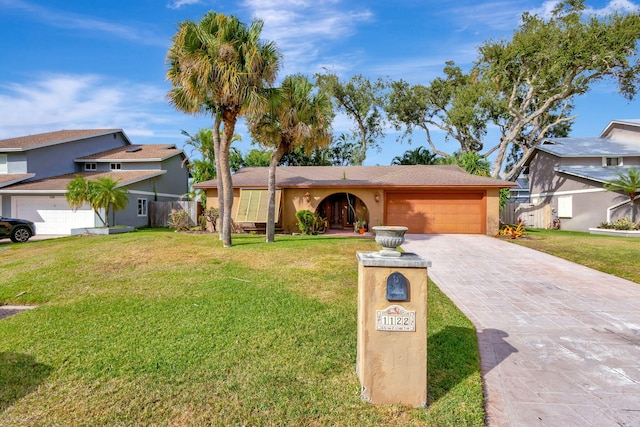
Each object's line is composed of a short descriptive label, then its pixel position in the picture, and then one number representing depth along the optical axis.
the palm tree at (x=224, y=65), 10.76
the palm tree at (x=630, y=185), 18.28
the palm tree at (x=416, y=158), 29.72
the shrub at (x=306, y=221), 17.03
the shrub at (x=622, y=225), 17.95
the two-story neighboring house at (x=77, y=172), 20.53
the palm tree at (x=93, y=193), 16.91
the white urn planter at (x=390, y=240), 3.54
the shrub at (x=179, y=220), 18.84
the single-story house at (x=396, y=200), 17.47
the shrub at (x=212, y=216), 17.66
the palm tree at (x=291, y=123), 13.02
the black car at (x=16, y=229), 15.44
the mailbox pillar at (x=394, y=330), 3.40
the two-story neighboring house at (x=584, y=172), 20.22
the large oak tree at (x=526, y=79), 21.38
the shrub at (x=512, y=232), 16.05
